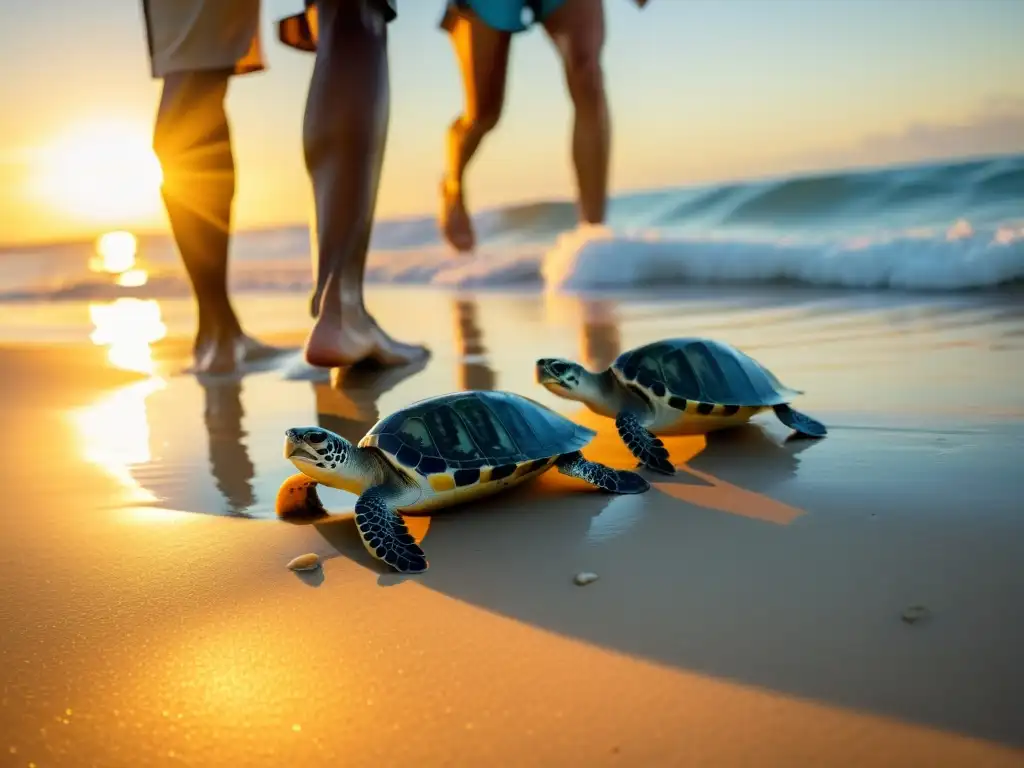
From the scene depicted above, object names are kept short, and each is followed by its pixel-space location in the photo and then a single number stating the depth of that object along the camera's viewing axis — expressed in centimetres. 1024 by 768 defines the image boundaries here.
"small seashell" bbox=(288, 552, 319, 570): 157
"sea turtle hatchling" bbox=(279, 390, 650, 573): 175
